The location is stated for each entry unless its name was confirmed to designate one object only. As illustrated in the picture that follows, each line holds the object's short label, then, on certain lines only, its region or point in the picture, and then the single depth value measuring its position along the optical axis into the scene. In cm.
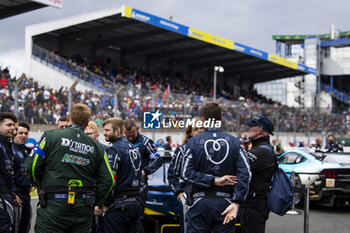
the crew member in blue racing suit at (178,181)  458
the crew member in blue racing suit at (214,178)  418
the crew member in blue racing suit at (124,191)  502
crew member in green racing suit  394
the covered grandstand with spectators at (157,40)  2958
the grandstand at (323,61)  5562
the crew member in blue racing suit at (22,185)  538
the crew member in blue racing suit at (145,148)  641
